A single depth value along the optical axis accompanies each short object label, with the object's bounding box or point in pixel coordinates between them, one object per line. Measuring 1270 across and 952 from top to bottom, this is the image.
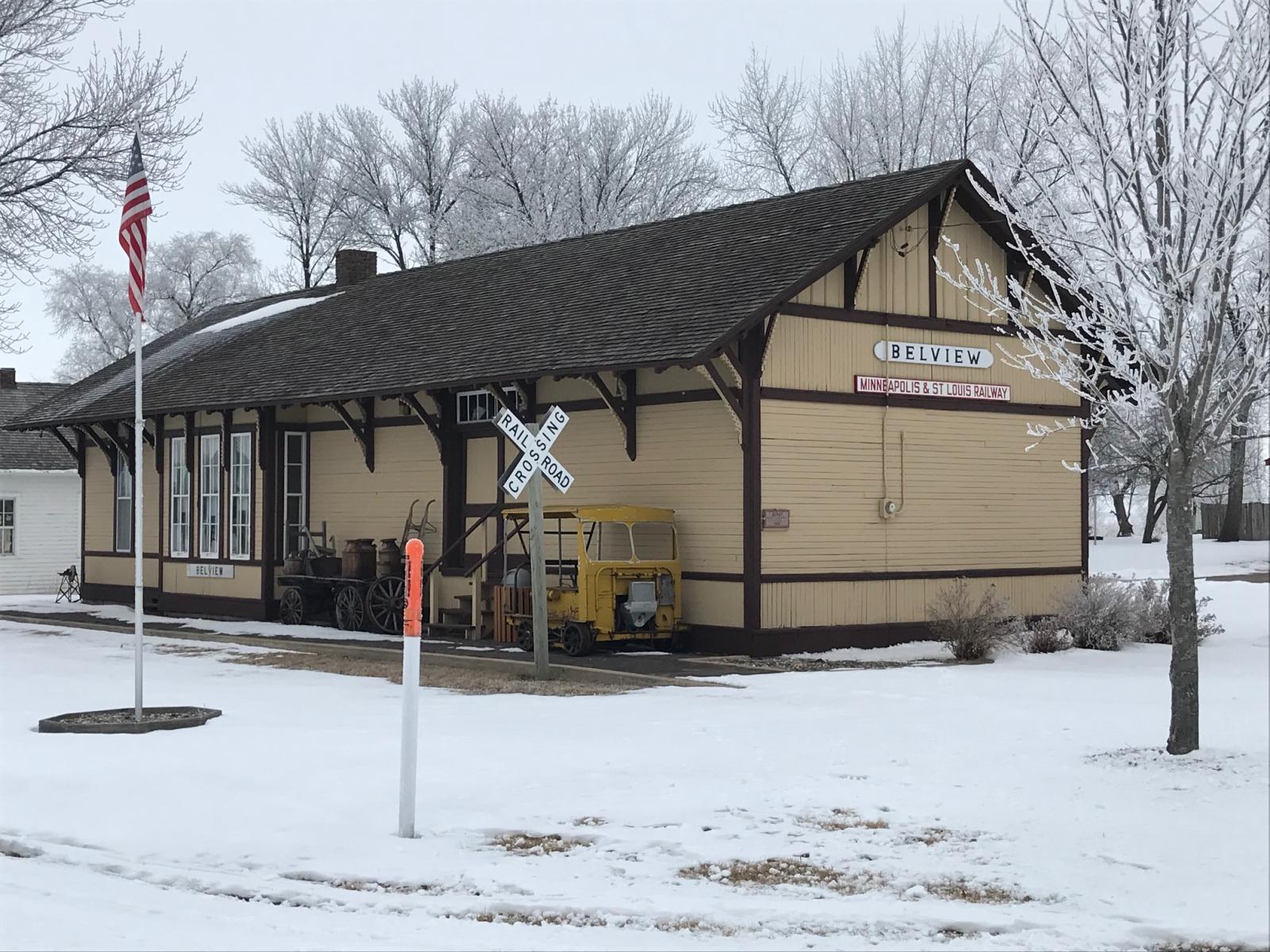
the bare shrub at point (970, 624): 18.66
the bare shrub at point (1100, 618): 19.44
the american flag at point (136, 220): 14.85
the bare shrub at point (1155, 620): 19.91
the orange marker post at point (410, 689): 9.16
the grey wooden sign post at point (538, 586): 16.98
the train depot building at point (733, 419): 19.28
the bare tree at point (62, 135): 25.73
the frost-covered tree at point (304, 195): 55.75
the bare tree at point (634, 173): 48.56
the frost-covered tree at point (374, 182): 53.25
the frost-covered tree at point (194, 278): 67.62
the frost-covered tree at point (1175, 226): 9.92
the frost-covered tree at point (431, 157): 51.72
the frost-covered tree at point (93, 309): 72.12
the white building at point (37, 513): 38.59
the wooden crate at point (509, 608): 20.16
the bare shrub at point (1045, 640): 19.14
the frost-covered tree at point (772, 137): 50.56
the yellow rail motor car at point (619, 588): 18.94
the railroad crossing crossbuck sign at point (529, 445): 16.34
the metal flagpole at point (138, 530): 13.61
